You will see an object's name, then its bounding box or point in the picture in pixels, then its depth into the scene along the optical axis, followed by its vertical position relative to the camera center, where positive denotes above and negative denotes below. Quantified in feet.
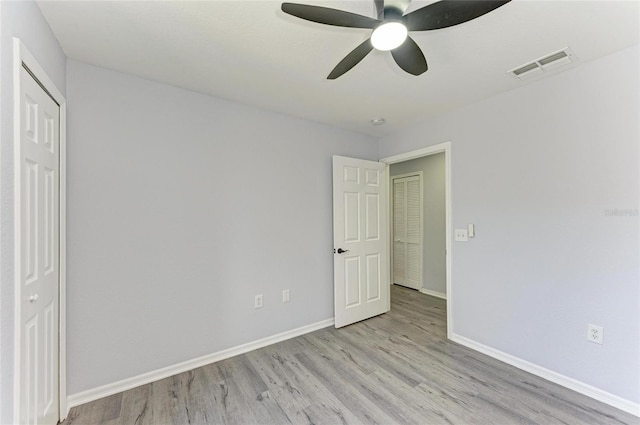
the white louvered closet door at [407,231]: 15.44 -1.16
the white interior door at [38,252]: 4.03 -0.63
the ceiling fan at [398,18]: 3.80 +2.93
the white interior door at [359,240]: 10.46 -1.12
